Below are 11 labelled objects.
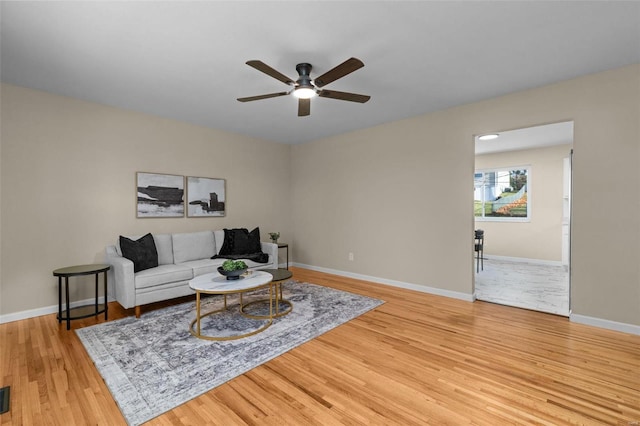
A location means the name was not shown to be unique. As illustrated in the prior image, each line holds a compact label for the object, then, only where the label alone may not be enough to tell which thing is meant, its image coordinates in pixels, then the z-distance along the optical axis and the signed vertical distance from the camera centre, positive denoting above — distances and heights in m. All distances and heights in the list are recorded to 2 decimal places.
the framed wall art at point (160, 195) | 4.27 +0.22
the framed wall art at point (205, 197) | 4.82 +0.22
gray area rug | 2.00 -1.28
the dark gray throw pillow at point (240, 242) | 4.81 -0.57
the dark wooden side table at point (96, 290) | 3.11 -0.93
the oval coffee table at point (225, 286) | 2.83 -0.80
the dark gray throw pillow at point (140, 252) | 3.63 -0.57
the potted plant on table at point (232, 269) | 3.09 -0.66
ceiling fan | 2.37 +1.15
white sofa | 3.33 -0.80
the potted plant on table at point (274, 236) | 5.72 -0.54
